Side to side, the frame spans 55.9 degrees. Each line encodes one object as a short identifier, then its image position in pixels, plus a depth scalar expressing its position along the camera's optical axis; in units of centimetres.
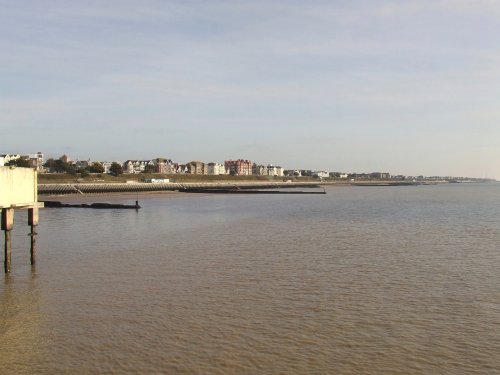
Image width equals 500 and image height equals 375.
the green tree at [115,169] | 18612
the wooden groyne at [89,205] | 6962
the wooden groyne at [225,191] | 14125
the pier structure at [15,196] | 1983
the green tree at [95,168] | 18000
